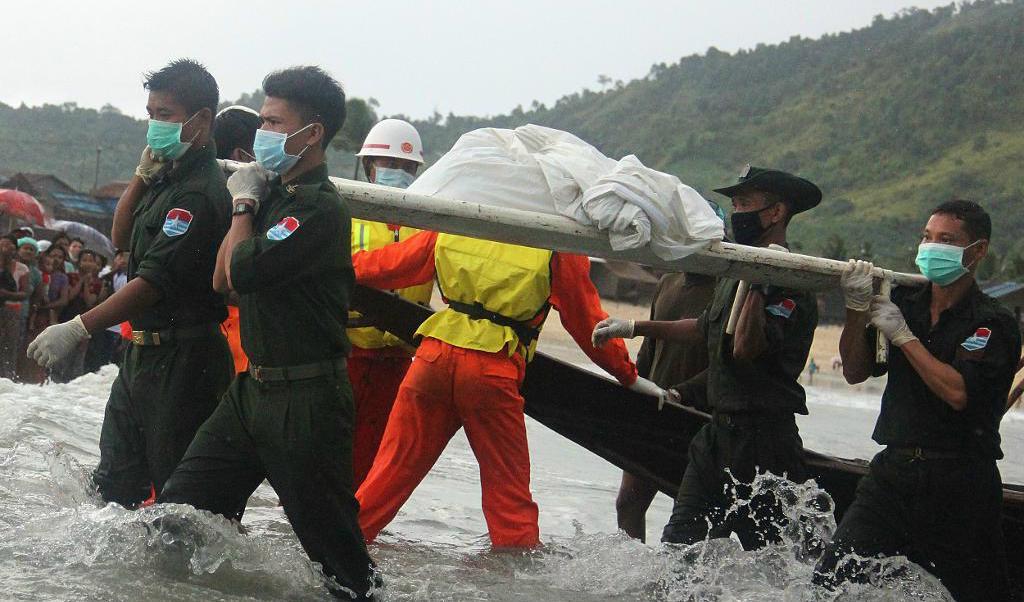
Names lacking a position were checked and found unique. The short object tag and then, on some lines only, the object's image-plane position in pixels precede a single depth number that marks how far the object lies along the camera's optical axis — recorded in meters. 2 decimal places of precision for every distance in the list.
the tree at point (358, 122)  55.94
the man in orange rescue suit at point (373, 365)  6.09
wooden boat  5.95
